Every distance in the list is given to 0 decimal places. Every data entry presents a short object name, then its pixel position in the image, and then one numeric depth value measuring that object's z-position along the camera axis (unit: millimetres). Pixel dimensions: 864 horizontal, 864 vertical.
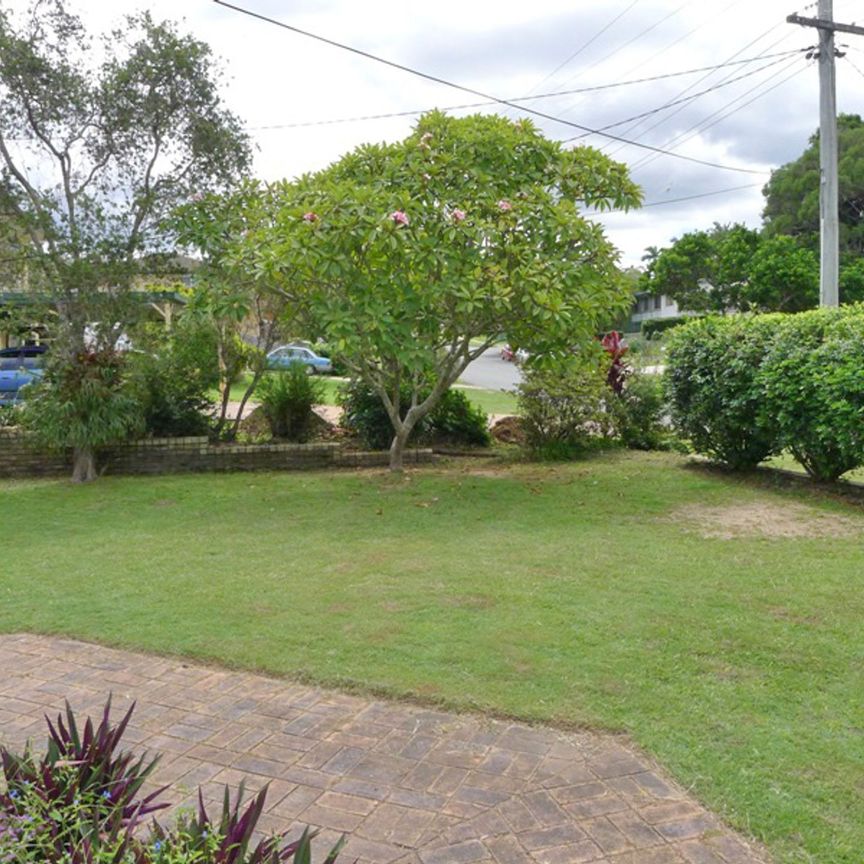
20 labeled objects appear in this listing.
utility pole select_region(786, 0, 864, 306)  10258
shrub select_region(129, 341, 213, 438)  9188
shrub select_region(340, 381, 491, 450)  10047
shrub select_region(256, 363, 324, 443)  10336
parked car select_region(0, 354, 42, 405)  15938
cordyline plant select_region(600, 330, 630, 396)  10492
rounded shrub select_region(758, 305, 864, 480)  6621
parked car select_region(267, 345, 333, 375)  10594
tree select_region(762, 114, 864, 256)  35562
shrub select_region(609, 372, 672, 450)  10156
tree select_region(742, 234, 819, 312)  32625
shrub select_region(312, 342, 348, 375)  7635
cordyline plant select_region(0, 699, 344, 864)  1704
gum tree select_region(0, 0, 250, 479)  8484
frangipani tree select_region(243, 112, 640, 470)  6957
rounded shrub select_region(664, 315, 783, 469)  7738
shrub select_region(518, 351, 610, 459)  9711
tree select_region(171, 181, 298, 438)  7688
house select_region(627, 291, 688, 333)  56081
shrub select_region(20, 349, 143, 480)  8305
